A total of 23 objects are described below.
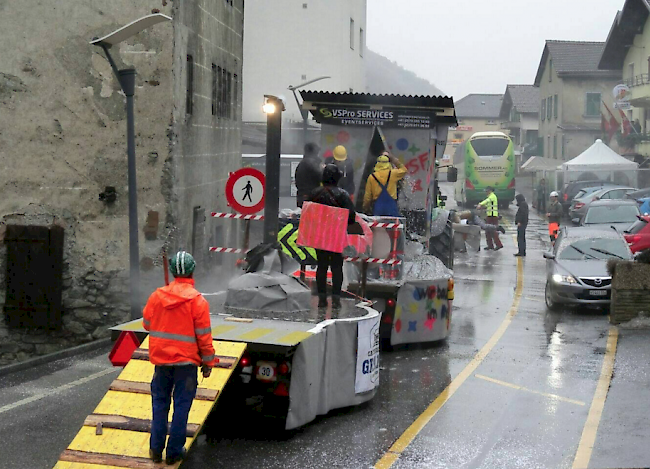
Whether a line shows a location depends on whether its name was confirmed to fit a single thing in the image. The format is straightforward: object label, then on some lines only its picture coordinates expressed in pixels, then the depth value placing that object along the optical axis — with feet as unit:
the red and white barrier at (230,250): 42.37
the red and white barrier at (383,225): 42.73
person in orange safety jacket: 24.63
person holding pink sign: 37.27
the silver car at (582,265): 57.47
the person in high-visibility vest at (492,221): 95.35
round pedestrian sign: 45.09
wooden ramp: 25.04
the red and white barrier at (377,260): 41.73
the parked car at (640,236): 68.13
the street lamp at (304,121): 104.15
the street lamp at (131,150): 43.70
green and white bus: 161.89
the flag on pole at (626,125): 175.42
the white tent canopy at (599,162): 149.48
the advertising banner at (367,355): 32.58
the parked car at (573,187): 145.28
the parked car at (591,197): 126.21
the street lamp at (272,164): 39.42
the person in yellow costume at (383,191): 50.03
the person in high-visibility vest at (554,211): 98.12
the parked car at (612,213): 93.50
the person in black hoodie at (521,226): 88.94
